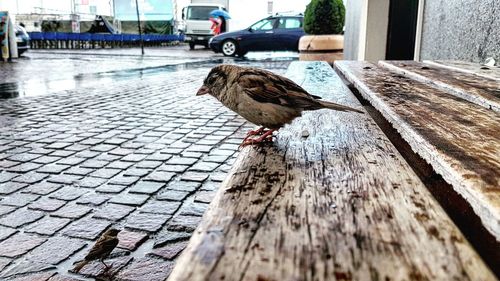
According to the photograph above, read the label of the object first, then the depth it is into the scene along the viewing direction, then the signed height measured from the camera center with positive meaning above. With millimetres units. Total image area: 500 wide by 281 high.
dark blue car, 19672 +501
